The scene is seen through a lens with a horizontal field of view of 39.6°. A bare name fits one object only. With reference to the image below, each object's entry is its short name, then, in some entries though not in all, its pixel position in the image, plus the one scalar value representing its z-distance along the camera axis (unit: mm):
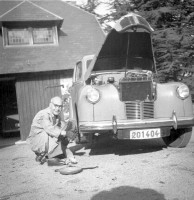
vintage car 4641
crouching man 4809
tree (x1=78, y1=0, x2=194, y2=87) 9773
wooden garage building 10984
